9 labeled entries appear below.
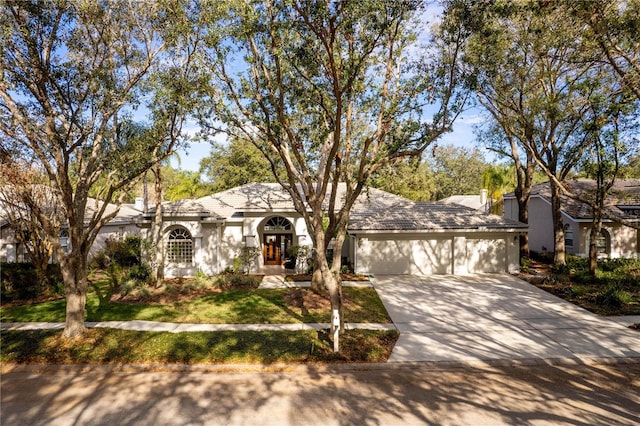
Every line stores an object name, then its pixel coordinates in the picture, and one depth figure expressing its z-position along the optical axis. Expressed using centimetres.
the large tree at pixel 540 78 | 1241
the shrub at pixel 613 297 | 1345
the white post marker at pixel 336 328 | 950
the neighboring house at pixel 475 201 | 3542
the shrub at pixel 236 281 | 1700
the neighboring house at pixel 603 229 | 2273
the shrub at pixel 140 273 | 1758
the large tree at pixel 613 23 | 1070
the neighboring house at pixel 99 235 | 2169
